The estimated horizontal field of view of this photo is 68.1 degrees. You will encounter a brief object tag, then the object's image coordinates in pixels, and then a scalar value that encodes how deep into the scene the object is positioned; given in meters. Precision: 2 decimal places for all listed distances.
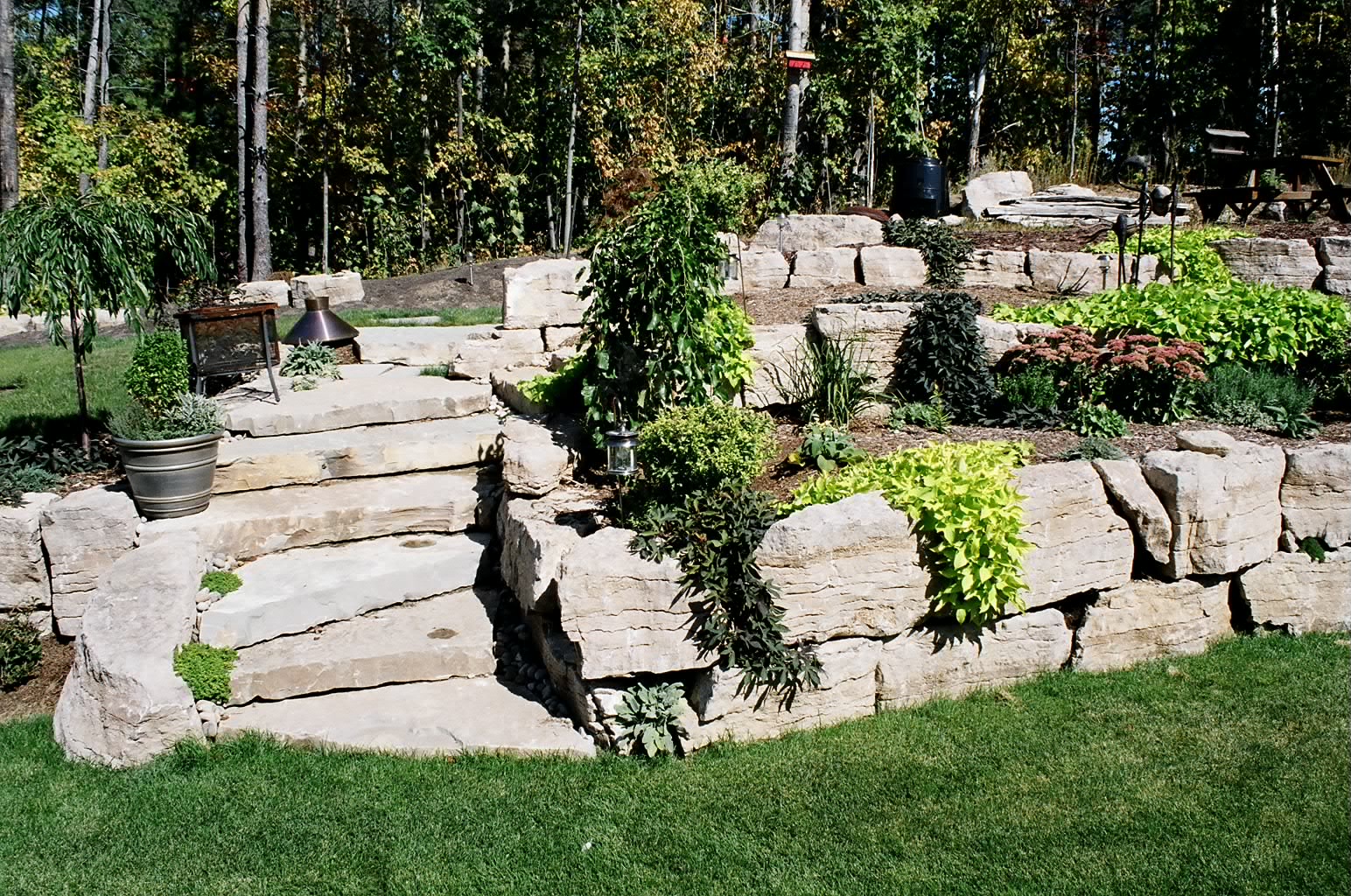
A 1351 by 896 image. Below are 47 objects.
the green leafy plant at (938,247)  9.58
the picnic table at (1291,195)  11.46
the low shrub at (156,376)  5.94
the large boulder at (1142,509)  4.88
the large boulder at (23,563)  5.21
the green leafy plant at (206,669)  4.53
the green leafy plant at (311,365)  7.73
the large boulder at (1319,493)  5.14
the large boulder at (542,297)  7.89
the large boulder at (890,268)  9.42
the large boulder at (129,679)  4.28
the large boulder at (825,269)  9.48
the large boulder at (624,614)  4.23
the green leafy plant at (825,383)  6.32
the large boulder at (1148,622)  4.91
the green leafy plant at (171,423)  5.48
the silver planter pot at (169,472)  5.43
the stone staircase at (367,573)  4.57
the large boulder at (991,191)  13.14
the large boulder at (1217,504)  4.89
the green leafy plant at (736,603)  4.30
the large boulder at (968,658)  4.63
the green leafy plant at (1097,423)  5.97
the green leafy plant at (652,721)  4.27
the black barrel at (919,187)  11.70
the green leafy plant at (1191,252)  9.39
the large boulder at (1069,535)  4.70
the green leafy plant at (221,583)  5.14
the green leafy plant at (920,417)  6.21
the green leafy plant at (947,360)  6.59
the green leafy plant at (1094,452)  5.46
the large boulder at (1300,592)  5.20
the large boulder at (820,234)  10.47
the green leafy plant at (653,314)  5.41
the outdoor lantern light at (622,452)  4.98
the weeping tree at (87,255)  5.51
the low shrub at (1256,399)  6.16
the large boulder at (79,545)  5.29
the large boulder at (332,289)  12.94
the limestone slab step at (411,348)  8.49
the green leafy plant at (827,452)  5.55
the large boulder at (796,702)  4.34
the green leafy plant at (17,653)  5.01
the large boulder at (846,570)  4.37
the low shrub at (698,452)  4.59
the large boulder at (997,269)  9.75
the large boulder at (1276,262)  9.53
